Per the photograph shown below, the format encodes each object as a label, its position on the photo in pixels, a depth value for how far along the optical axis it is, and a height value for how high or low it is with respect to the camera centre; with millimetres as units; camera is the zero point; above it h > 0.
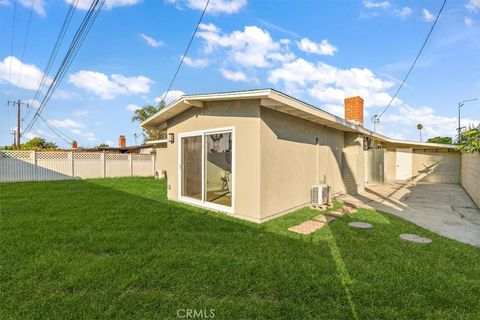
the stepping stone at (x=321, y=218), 6184 -1515
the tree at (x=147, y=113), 28500 +5041
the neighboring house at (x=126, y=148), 23669 +914
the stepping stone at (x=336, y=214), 6601 -1507
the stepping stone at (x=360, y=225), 5496 -1499
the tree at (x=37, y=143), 30875 +1823
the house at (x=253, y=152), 6027 +170
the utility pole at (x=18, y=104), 24606 +5328
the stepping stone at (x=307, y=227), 5289 -1523
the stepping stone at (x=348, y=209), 7172 -1511
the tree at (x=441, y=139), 36688 +2763
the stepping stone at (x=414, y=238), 4670 -1529
